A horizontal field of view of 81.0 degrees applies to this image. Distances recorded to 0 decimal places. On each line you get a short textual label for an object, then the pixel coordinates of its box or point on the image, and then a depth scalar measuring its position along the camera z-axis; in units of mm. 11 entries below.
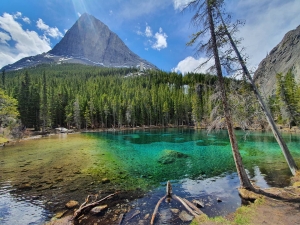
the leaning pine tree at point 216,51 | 10695
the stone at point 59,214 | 9378
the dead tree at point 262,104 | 12810
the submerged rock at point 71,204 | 10328
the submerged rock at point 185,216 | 8554
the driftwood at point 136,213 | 9130
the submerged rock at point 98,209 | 9438
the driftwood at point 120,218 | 8529
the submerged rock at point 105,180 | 14669
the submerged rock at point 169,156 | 22420
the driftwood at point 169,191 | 11430
